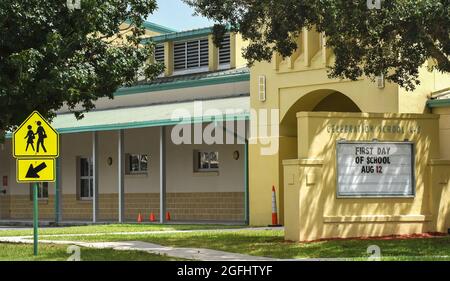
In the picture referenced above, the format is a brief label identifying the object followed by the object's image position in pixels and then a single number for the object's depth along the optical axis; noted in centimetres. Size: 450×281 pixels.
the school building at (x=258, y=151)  2227
